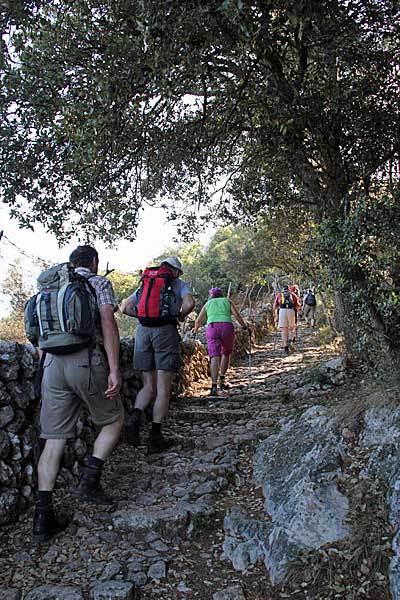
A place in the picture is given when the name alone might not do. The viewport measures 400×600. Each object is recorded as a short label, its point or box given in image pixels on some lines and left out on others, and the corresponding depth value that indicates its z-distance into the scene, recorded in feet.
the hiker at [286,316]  42.16
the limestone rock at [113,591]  9.16
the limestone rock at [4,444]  11.74
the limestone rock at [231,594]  9.23
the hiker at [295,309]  43.70
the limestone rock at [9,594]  9.21
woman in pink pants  25.75
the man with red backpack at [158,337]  17.19
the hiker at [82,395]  11.42
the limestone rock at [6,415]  12.11
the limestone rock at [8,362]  12.77
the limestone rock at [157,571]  9.95
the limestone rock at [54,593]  9.15
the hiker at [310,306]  67.26
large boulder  10.02
